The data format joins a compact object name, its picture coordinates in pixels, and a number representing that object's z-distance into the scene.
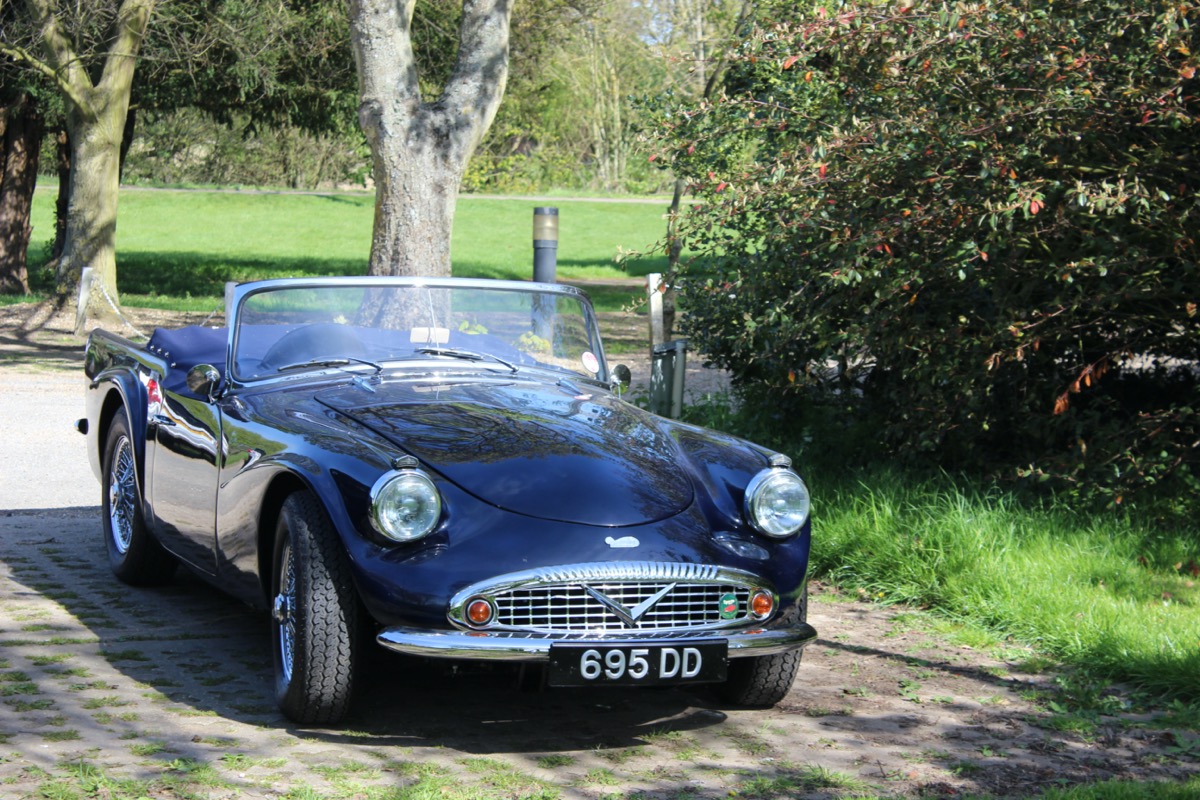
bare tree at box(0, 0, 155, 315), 19.30
